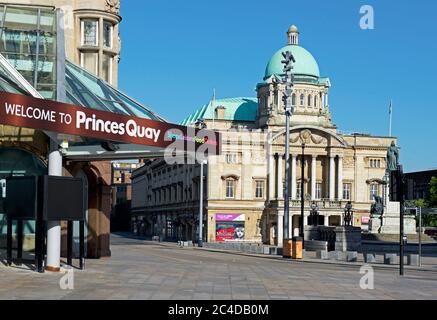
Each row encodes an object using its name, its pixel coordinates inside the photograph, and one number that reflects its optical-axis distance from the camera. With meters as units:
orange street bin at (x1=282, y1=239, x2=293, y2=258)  48.16
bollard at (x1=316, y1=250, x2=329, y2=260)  48.31
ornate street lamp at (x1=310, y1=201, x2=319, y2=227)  79.69
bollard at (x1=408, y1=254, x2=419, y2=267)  41.45
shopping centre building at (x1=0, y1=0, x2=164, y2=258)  25.11
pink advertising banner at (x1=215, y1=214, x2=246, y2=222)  110.56
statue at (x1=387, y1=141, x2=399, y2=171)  69.45
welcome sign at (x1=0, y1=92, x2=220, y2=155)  20.58
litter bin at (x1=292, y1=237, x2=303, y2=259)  47.59
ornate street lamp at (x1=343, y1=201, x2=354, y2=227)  64.60
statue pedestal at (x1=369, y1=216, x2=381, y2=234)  71.43
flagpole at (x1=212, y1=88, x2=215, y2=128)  125.66
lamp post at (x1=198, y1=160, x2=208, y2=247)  79.44
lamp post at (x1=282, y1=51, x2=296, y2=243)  49.16
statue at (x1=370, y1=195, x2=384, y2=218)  71.89
